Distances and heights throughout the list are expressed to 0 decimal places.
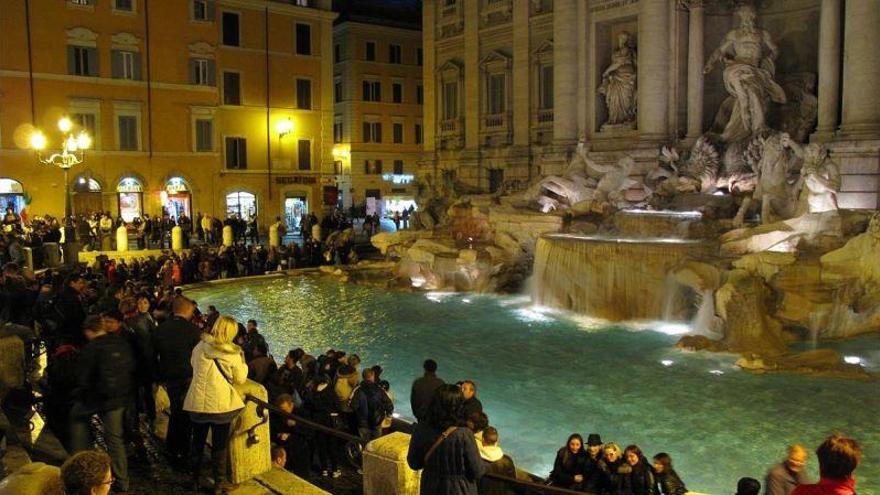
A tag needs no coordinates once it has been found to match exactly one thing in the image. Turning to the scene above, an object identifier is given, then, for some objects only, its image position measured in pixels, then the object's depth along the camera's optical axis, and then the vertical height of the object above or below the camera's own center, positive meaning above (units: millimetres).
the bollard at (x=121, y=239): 24445 -1216
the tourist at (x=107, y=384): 5410 -1280
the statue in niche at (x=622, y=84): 22781 +3265
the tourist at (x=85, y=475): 3133 -1100
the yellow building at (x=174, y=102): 29453 +4089
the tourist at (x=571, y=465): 6332 -2202
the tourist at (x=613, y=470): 6086 -2154
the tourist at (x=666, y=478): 6145 -2239
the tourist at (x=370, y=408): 7230 -1950
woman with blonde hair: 5414 -1279
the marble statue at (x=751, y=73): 19188 +2990
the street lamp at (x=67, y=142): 18203 +1462
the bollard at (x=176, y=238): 25109 -1234
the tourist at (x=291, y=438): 6355 -1993
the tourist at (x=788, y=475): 5168 -1870
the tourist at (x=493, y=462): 5363 -1842
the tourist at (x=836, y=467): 3471 -1220
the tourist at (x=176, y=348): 5984 -1136
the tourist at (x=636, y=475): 6078 -2176
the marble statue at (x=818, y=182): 14633 +215
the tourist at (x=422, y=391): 7266 -1803
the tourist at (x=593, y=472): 6207 -2211
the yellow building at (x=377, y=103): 45094 +5586
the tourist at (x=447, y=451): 3945 -1286
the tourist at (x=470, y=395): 6527 -1697
